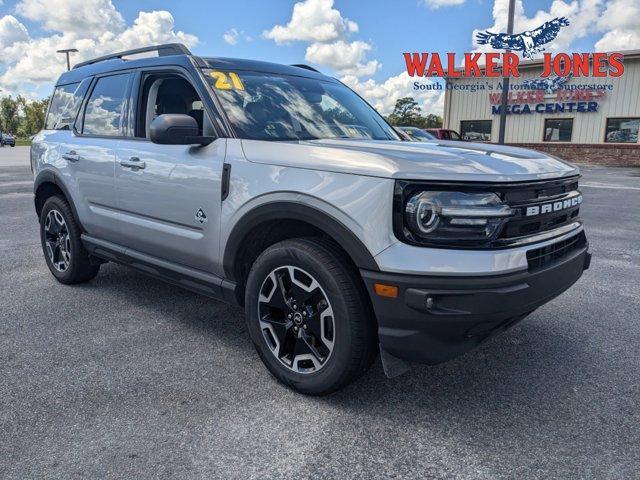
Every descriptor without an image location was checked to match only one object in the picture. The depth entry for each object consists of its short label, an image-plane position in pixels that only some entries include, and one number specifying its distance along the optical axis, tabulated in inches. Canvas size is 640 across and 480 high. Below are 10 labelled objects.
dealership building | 977.5
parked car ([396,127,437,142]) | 560.7
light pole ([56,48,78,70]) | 1413.6
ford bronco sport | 91.3
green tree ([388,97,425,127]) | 2970.0
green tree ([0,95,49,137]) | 3619.6
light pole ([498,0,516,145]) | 612.7
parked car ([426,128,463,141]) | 787.1
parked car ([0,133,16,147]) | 2090.3
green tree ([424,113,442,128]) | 3173.7
